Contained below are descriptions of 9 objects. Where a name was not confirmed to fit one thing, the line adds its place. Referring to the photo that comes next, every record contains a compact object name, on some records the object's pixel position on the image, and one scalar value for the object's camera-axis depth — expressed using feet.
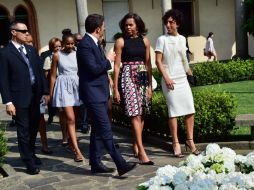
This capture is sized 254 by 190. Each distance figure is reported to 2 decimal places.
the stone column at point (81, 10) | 45.03
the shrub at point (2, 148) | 17.21
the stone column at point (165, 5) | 50.65
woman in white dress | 18.85
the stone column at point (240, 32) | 54.08
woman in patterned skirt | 18.31
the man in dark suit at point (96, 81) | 16.62
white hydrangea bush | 7.89
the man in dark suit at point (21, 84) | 17.92
